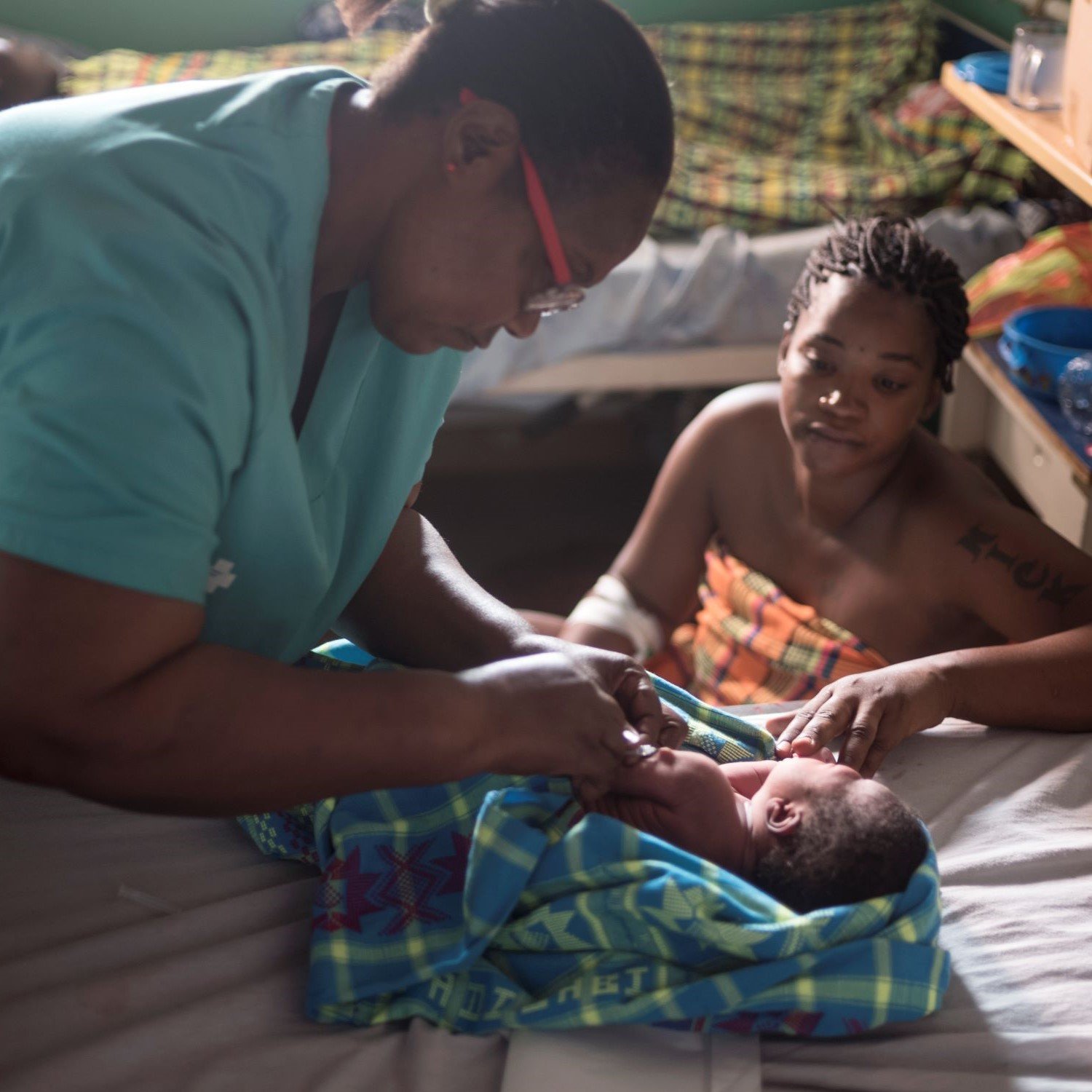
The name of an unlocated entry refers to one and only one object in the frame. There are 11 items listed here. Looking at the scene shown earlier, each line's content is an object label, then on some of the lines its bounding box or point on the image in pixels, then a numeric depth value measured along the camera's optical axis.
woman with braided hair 1.51
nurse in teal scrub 0.82
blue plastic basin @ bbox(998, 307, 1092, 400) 2.13
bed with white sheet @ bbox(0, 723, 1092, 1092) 0.98
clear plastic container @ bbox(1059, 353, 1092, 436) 2.02
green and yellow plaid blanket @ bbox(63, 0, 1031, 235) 3.11
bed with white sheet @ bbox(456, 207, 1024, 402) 2.95
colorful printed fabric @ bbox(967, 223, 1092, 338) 2.34
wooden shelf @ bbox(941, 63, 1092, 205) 1.92
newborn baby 1.10
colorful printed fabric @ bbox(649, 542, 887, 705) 1.70
